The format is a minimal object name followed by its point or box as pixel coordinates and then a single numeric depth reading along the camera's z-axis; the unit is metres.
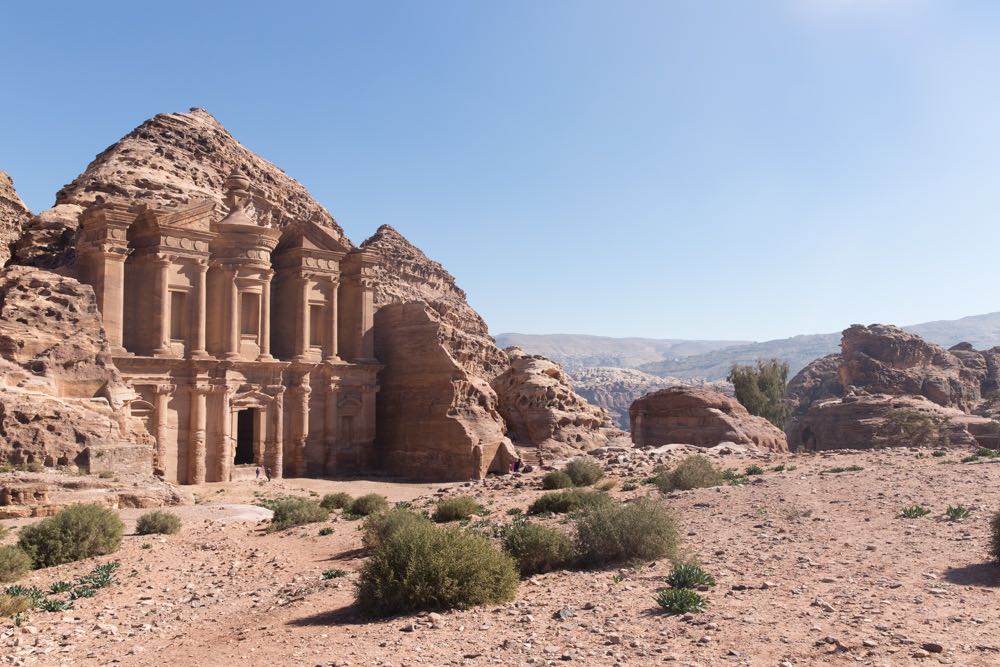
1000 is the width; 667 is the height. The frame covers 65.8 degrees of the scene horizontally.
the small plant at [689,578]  9.30
